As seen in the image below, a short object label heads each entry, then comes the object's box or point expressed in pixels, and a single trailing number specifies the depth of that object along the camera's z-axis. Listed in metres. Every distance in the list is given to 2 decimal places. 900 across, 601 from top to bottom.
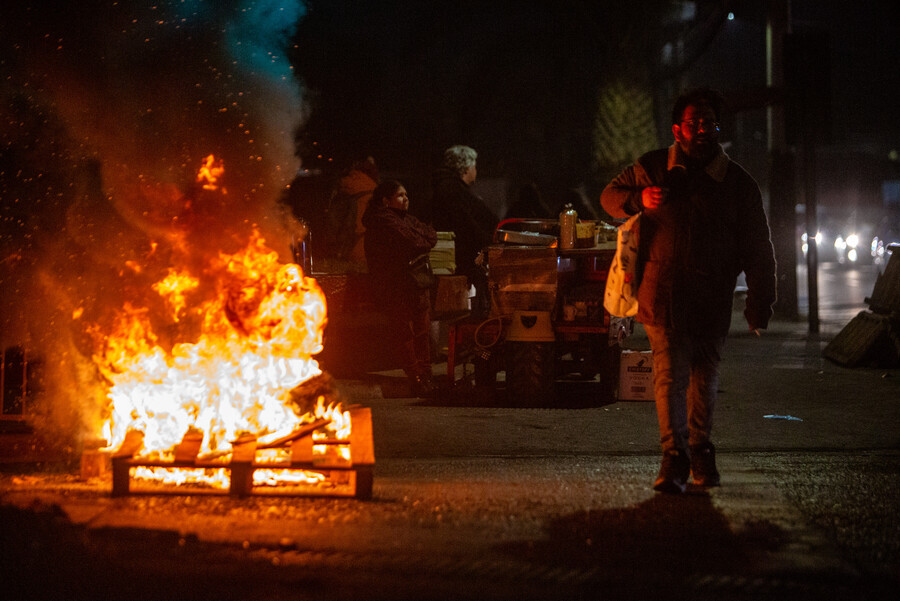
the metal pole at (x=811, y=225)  12.47
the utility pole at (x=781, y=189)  14.27
